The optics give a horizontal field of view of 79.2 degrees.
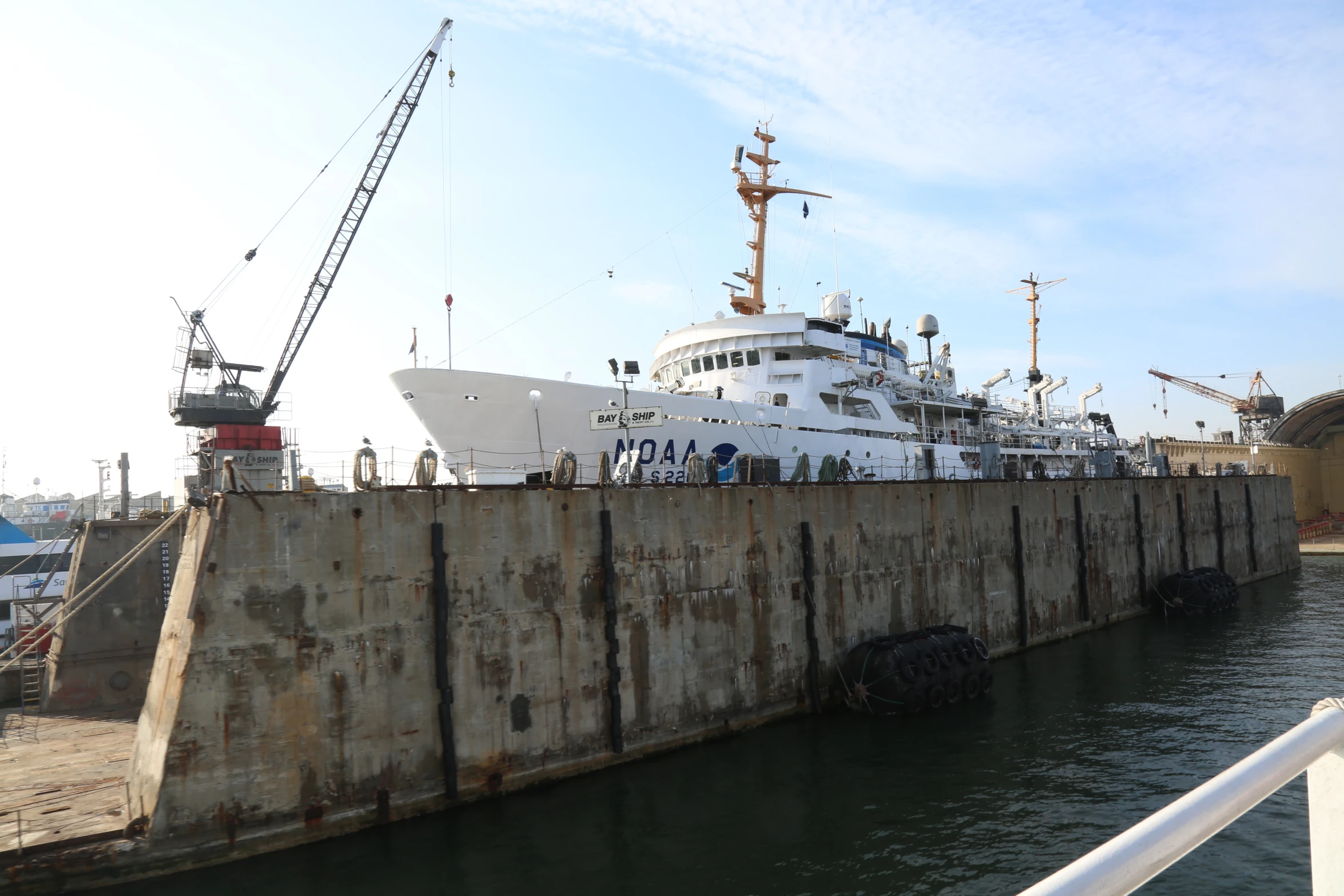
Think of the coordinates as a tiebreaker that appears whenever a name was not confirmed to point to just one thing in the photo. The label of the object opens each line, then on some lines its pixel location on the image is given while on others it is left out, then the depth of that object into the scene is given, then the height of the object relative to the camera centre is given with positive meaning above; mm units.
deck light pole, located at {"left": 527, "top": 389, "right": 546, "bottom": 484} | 24169 +2967
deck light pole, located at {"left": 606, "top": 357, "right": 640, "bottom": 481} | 22898 +3803
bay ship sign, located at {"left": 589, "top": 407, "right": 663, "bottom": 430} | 20984 +2090
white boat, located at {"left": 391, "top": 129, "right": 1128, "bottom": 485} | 24047 +2863
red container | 34812 +3332
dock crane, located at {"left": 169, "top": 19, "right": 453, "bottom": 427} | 45500 +7240
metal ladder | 21141 -4290
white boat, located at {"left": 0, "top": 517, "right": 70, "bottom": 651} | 26578 -2373
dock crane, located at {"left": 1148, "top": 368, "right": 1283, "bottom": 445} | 90188 +6508
